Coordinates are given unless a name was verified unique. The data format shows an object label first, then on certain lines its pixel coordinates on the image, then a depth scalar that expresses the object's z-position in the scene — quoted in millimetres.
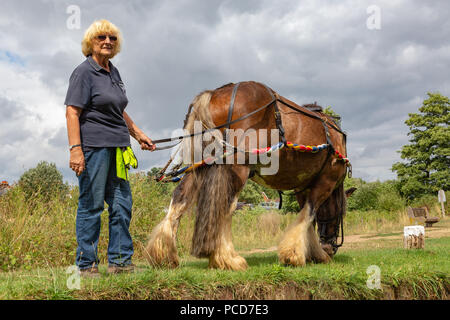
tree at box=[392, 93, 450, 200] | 25906
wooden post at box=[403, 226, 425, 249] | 6797
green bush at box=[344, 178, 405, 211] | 20547
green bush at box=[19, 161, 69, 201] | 23656
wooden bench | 15385
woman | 3459
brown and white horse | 4043
